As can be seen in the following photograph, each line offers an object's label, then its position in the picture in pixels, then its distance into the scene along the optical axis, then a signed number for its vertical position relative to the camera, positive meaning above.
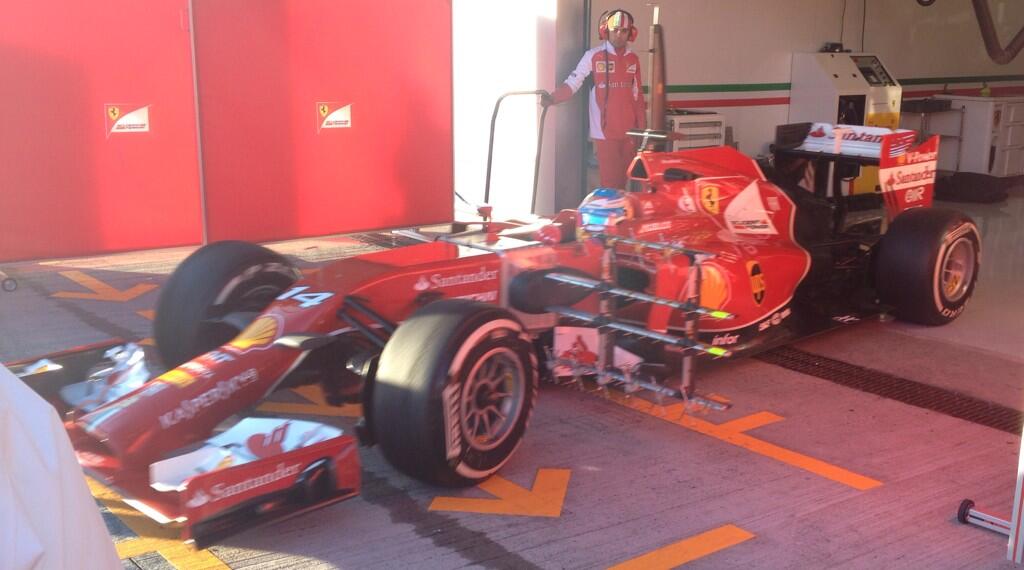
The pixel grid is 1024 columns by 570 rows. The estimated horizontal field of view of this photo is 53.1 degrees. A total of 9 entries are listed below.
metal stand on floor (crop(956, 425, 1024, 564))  3.46 -1.46
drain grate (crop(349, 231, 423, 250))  8.90 -1.08
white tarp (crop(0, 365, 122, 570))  1.54 -0.60
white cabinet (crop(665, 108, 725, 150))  10.09 -0.10
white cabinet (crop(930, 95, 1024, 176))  12.30 -0.24
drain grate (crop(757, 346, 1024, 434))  5.00 -1.41
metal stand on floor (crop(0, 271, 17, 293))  6.92 -1.13
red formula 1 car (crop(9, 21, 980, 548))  3.76 -0.87
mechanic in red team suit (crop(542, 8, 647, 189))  9.23 +0.23
